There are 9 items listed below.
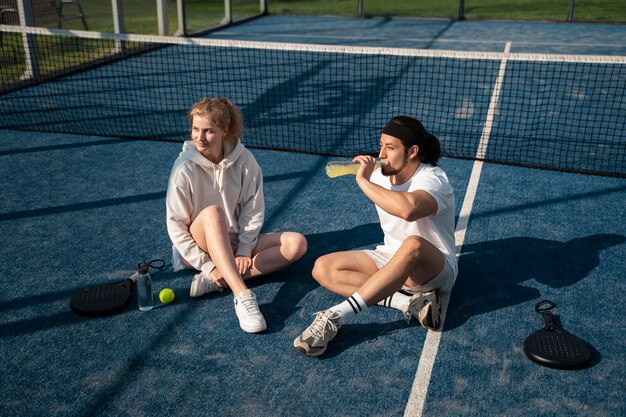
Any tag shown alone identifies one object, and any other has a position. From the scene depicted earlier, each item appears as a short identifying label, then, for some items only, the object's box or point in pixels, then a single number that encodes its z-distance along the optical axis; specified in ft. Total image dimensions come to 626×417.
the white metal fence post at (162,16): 50.90
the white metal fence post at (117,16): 44.34
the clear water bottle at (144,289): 15.36
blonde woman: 15.62
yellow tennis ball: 15.90
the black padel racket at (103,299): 15.44
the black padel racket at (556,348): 13.55
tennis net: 27.32
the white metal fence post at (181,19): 52.68
